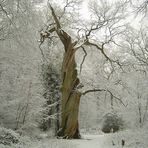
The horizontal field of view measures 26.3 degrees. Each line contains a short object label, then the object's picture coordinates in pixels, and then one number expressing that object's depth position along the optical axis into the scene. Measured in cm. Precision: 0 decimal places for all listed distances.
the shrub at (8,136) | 1222
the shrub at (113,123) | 3072
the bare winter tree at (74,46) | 2139
